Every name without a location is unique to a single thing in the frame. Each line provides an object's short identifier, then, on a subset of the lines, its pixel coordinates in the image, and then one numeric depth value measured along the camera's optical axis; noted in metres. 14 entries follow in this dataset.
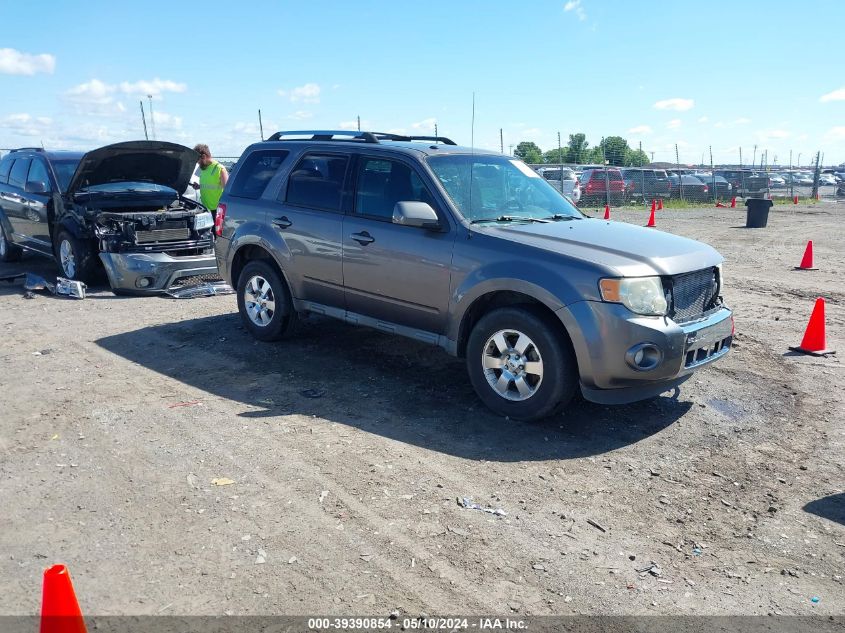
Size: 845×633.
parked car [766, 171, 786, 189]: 37.84
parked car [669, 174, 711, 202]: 32.28
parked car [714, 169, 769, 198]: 33.91
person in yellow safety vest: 11.08
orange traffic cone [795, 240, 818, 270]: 12.47
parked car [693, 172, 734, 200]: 33.00
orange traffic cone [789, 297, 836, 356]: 7.18
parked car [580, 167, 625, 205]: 28.64
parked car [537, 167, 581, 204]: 25.63
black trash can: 19.83
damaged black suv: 9.60
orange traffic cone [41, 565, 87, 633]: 2.43
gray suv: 4.95
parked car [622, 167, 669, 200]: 30.33
